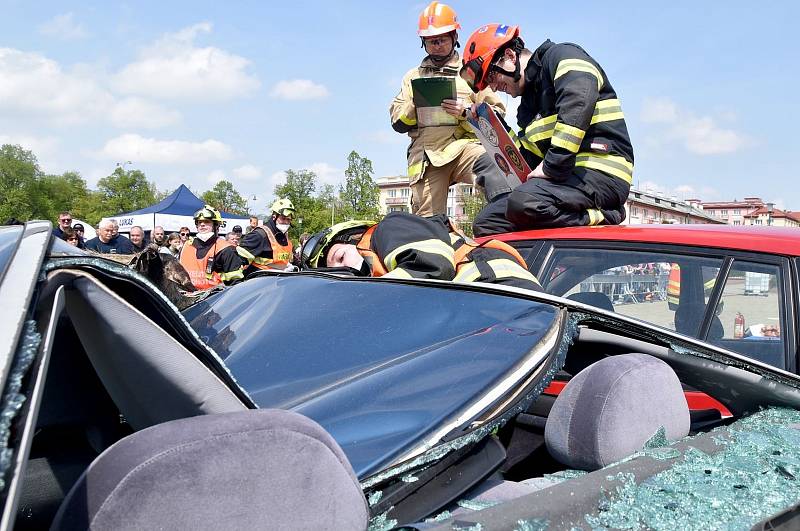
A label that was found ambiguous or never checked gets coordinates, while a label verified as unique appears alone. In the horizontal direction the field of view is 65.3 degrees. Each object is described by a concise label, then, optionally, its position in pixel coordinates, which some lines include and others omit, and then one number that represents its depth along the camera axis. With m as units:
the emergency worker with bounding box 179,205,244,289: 8.91
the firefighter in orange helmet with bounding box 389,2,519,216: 4.92
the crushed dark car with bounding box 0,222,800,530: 0.78
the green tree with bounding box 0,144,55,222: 61.72
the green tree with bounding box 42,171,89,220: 65.72
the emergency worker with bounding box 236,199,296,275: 8.71
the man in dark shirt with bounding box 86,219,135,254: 10.12
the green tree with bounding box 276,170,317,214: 52.75
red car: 2.28
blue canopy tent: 18.72
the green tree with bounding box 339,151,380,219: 41.72
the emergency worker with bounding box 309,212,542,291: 2.48
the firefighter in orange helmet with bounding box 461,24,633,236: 3.58
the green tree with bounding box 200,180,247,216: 70.81
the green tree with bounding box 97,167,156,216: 59.30
